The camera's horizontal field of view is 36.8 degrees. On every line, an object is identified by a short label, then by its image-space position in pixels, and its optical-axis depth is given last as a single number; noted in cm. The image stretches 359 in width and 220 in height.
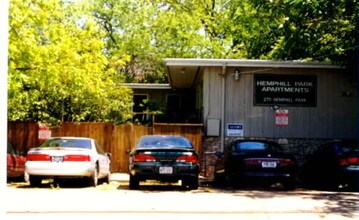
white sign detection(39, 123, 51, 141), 1928
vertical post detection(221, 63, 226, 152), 1850
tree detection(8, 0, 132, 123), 1537
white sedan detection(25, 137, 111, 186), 1361
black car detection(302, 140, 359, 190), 1372
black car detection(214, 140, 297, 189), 1375
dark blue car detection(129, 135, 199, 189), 1304
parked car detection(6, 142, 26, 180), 1482
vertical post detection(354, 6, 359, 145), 1664
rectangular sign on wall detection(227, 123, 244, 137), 1853
